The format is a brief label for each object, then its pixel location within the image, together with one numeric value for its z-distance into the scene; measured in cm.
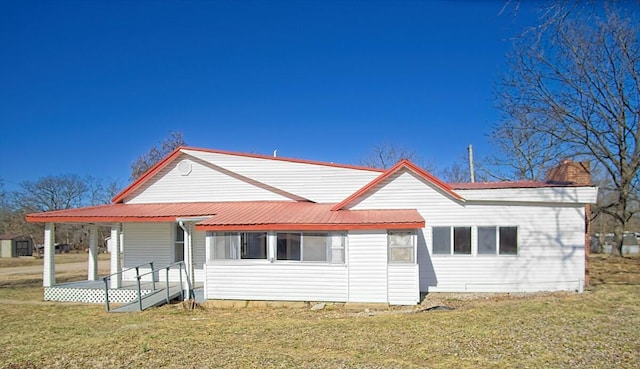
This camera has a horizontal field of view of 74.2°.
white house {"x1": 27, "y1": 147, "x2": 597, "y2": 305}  1194
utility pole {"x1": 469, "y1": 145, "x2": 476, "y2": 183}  2585
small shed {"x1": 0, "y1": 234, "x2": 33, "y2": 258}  4559
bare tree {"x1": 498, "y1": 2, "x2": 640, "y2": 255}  2061
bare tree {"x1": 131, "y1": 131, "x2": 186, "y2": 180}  3697
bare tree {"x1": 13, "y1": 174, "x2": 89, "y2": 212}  5612
